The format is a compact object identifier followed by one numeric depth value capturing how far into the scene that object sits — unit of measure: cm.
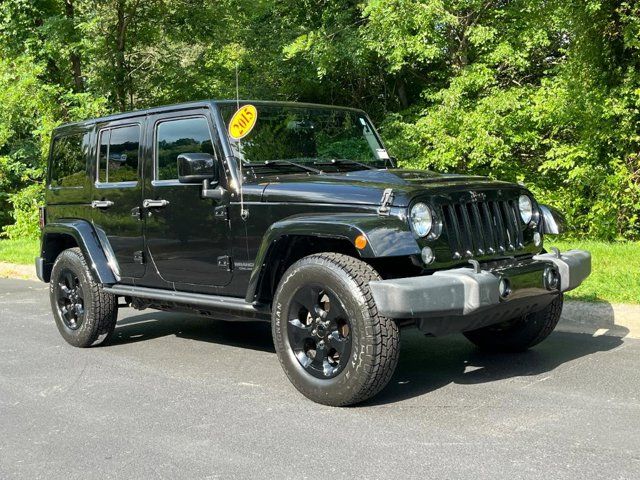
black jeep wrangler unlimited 443
